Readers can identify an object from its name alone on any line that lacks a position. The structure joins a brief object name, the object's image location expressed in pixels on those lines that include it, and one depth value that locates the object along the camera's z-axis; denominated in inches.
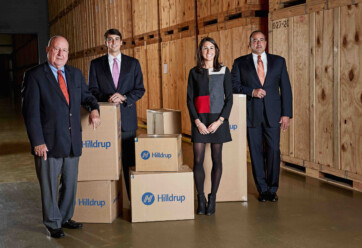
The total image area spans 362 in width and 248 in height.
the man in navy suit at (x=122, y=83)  191.2
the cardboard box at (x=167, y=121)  193.8
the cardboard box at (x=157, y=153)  176.6
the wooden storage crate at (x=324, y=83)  212.4
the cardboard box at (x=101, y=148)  174.6
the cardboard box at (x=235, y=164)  200.7
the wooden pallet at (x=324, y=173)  216.2
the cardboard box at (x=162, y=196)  176.1
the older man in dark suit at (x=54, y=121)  154.1
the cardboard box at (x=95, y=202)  177.5
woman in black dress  176.9
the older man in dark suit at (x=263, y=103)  197.2
